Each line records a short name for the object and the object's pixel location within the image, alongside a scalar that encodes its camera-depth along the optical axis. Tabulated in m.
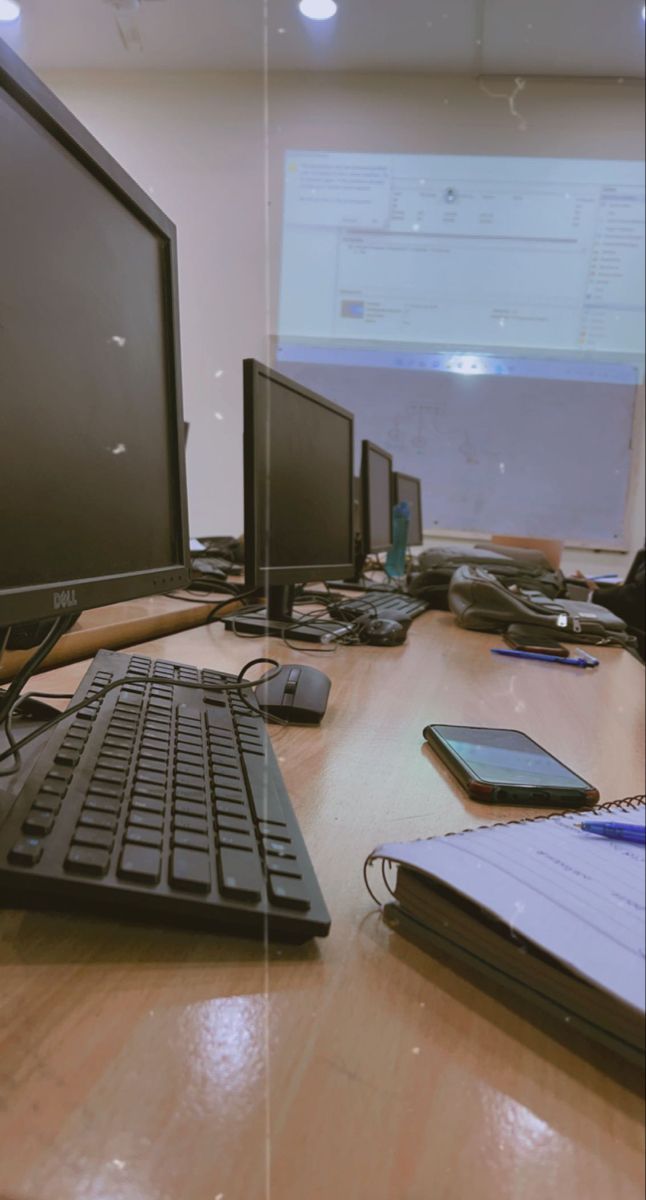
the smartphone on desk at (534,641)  1.36
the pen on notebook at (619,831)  0.39
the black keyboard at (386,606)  1.49
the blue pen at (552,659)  1.27
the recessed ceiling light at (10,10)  2.66
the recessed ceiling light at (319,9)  2.90
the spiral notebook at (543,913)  0.28
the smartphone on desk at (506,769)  0.56
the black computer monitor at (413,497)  2.78
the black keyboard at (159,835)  0.33
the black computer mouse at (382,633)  1.27
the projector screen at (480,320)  3.27
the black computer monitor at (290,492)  1.06
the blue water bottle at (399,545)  2.55
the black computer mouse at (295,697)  0.74
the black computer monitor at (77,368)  0.45
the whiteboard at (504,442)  3.41
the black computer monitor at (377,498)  1.95
